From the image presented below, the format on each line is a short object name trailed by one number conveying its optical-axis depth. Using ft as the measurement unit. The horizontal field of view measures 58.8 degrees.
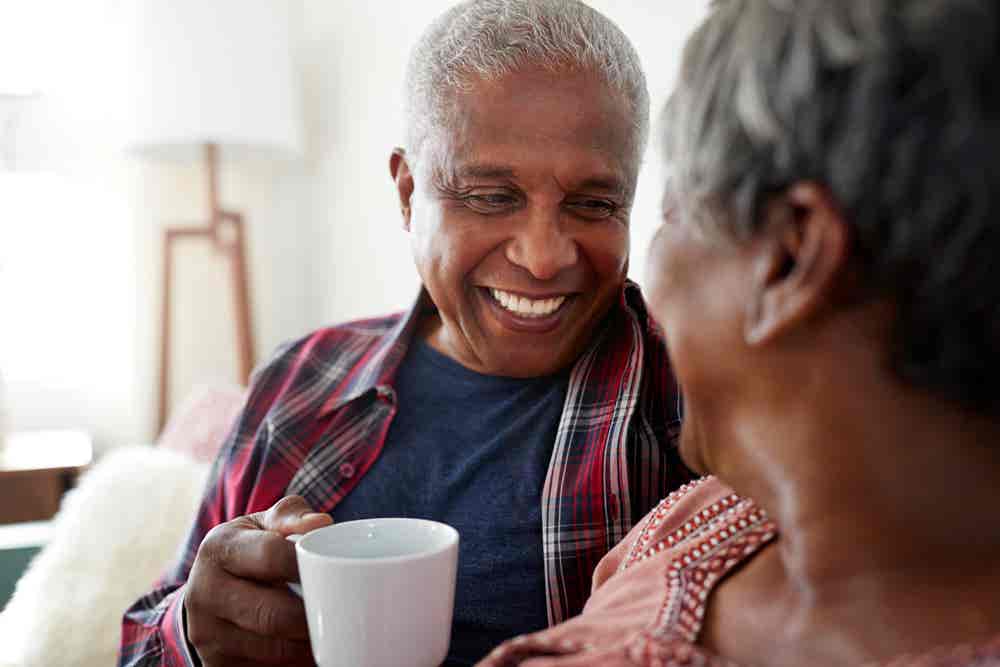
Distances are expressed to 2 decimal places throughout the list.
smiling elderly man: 3.26
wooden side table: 8.51
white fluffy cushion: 4.18
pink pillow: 6.29
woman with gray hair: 1.45
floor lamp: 8.63
